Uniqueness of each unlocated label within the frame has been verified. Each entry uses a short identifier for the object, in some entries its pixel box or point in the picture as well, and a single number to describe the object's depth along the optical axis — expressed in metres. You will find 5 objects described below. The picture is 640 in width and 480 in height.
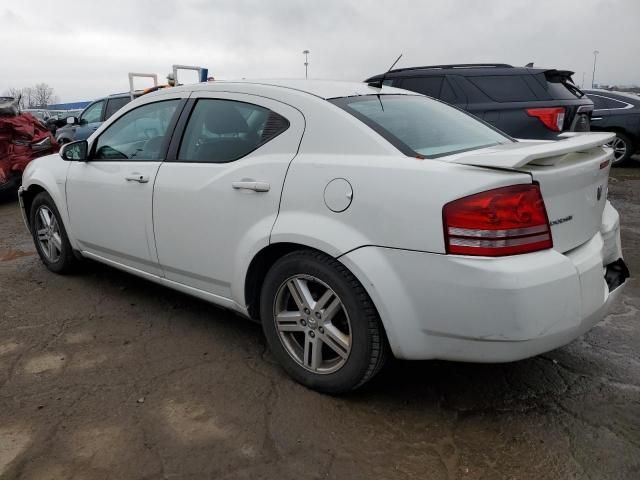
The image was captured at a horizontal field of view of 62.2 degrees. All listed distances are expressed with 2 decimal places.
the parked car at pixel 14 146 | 8.52
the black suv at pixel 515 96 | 6.40
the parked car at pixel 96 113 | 11.20
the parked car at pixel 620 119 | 10.02
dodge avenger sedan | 2.07
